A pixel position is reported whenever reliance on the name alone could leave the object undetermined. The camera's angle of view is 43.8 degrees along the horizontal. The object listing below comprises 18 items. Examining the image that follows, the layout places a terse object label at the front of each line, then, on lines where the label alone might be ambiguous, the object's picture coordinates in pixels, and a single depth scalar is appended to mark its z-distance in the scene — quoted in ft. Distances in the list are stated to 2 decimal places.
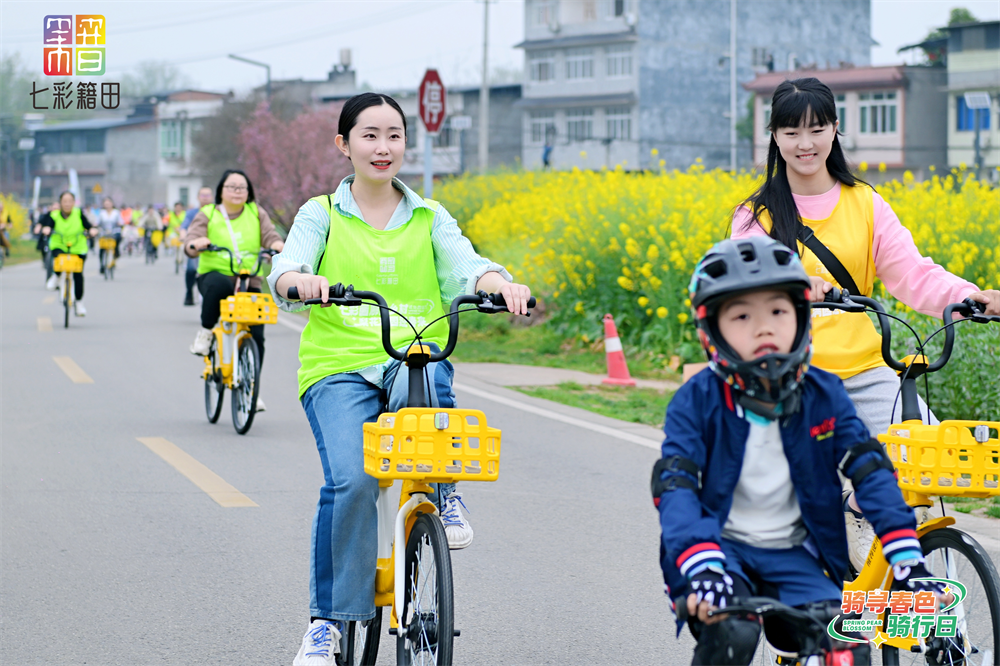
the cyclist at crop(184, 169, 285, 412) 34.47
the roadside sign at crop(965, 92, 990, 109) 140.26
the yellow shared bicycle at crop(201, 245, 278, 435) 31.09
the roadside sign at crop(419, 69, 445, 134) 58.23
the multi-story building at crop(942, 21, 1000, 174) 174.60
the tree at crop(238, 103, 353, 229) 111.65
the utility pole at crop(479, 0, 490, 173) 156.97
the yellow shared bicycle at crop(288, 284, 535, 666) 11.30
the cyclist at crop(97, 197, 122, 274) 124.30
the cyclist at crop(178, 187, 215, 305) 65.57
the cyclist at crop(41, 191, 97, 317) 62.95
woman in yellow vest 13.33
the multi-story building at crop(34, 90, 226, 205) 310.86
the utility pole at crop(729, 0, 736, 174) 207.27
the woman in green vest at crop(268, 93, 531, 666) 12.89
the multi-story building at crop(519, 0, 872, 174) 210.79
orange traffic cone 40.40
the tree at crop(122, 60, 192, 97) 482.28
